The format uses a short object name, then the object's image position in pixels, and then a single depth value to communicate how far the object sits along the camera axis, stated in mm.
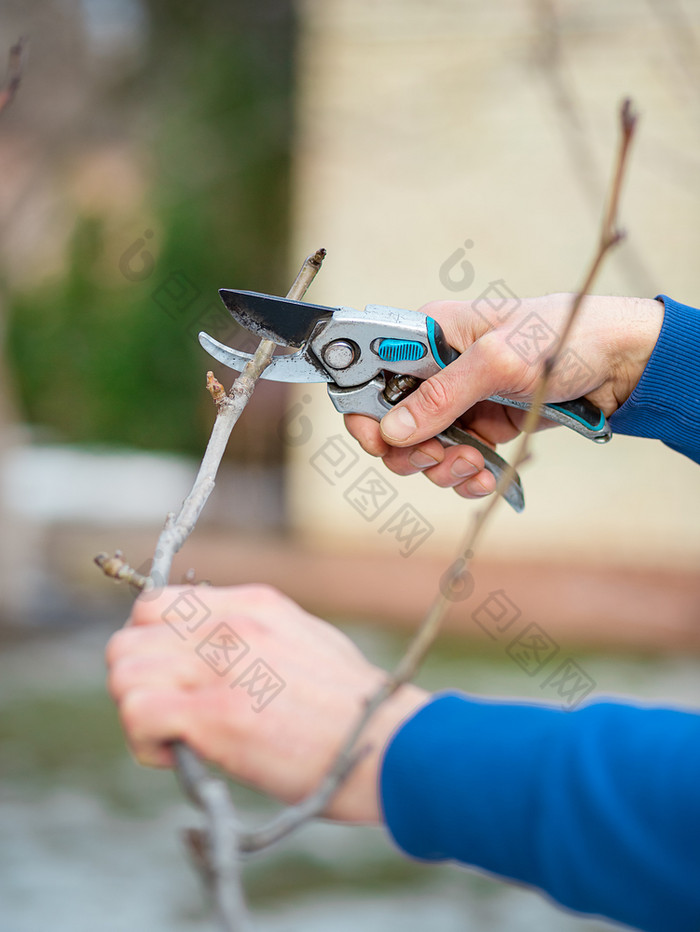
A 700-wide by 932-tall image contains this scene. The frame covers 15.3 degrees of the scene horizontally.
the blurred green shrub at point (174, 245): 5797
